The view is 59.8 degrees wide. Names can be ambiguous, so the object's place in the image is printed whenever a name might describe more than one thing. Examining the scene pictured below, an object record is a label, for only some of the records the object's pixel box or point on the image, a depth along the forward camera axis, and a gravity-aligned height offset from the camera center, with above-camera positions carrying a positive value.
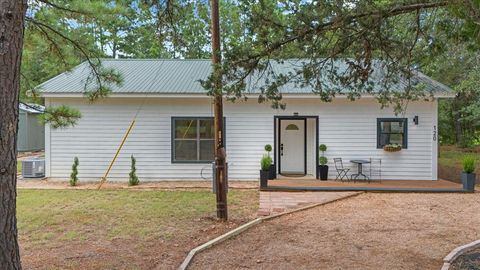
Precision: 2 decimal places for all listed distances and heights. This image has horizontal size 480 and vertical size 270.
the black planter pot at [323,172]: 12.12 -1.18
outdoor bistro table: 12.05 -1.20
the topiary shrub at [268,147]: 12.20 -0.48
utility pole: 6.95 -0.26
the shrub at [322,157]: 12.14 -0.75
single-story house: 12.24 -0.11
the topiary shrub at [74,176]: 11.47 -1.26
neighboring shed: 21.23 -0.16
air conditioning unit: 12.83 -1.17
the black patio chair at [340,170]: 12.34 -1.14
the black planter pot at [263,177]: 10.74 -1.19
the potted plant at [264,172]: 10.73 -1.07
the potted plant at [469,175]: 10.52 -1.09
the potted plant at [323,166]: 12.12 -1.02
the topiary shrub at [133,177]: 11.77 -1.32
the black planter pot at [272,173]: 12.34 -1.24
